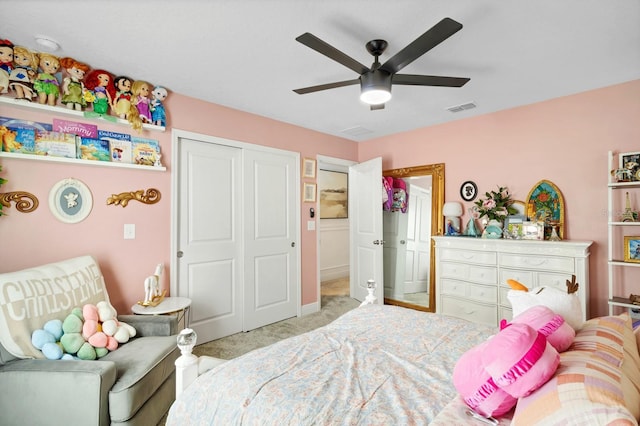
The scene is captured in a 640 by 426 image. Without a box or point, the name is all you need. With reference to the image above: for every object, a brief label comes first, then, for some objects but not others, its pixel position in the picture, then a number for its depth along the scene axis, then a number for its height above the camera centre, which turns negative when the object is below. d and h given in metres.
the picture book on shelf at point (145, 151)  2.65 +0.60
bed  0.77 -0.66
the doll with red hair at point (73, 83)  2.29 +1.04
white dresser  2.69 -0.55
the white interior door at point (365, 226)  4.18 -0.16
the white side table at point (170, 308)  2.37 -0.75
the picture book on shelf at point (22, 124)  2.11 +0.68
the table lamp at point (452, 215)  3.67 +0.01
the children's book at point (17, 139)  2.08 +0.55
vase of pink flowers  3.27 +0.06
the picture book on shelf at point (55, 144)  2.21 +0.55
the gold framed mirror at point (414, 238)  3.97 -0.33
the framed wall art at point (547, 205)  3.01 +0.11
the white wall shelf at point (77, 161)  2.10 +0.43
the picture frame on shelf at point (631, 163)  2.54 +0.46
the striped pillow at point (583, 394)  0.64 -0.44
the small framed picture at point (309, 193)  4.04 +0.32
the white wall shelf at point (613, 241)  2.51 -0.24
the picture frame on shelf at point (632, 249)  2.54 -0.29
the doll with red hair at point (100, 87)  2.41 +1.06
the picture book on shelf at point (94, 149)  2.38 +0.55
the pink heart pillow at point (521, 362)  0.83 -0.42
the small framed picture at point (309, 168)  4.02 +0.66
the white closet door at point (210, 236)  3.00 -0.21
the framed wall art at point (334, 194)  5.96 +0.44
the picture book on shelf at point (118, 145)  2.50 +0.62
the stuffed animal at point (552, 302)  1.30 -0.39
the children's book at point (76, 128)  2.28 +0.70
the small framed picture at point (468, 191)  3.63 +0.31
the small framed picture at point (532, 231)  2.95 -0.16
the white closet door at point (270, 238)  3.48 -0.27
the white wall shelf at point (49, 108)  2.09 +0.81
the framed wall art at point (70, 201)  2.28 +0.13
